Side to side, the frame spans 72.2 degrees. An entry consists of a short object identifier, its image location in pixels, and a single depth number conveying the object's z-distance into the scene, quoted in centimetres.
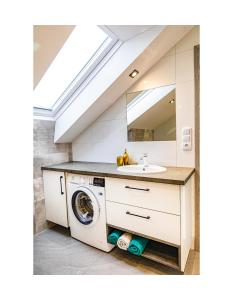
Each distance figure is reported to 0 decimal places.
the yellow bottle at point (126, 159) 186
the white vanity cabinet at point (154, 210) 120
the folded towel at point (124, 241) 145
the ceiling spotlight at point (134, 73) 164
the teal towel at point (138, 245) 139
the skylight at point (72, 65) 150
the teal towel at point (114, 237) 153
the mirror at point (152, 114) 165
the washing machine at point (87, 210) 159
